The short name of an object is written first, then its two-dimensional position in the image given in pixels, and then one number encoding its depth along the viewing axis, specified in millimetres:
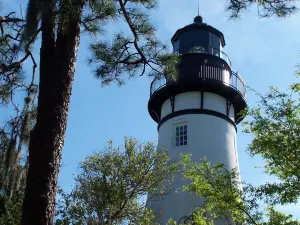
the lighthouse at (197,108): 16578
